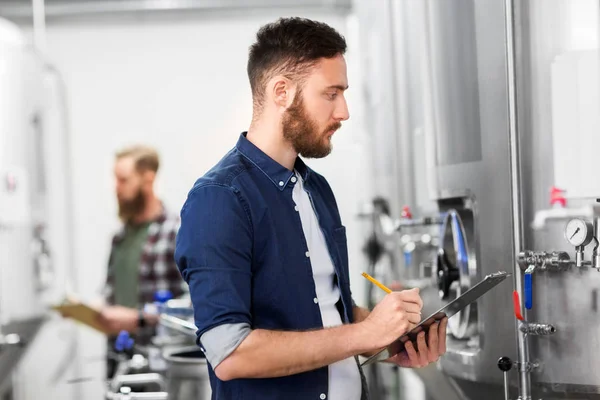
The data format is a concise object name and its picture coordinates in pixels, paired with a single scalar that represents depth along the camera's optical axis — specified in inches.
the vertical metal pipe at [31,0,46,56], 182.9
